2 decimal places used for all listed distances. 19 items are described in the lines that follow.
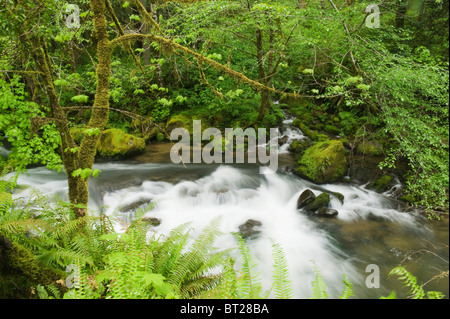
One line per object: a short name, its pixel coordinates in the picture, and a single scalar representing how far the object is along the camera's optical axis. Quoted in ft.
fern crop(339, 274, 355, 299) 9.17
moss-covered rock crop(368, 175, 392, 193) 32.45
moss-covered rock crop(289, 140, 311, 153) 40.22
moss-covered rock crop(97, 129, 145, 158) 37.24
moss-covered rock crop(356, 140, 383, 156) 37.86
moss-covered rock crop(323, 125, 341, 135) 44.50
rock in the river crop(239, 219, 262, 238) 24.17
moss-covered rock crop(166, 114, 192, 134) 45.01
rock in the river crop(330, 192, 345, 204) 30.07
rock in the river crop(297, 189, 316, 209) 29.25
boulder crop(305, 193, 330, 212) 28.71
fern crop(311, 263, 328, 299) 9.13
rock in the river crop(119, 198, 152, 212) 25.12
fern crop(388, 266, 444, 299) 9.08
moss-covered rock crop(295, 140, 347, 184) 33.27
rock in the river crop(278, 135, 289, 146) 42.70
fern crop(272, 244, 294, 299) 9.16
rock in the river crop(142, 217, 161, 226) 23.74
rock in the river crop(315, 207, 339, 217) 27.94
